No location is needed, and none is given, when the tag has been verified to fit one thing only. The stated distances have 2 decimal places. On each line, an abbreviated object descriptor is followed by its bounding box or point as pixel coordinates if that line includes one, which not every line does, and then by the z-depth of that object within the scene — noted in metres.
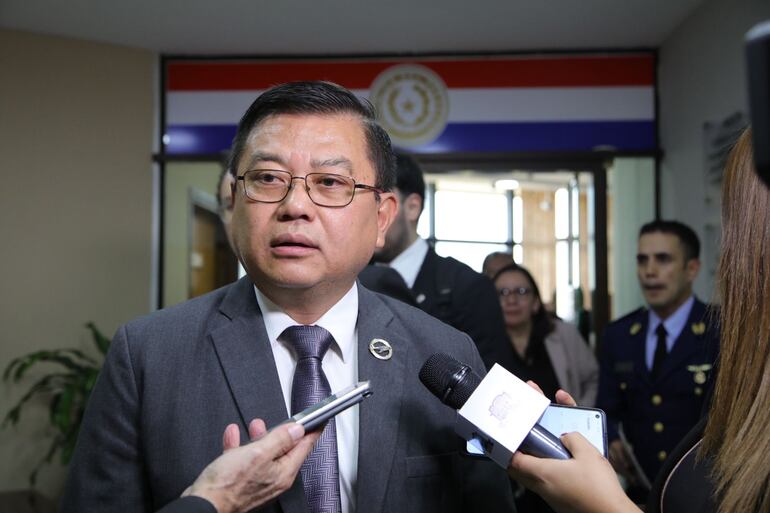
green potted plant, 4.67
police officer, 2.87
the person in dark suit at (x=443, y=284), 2.39
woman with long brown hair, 1.02
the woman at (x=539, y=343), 3.54
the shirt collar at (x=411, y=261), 2.47
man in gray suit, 1.28
